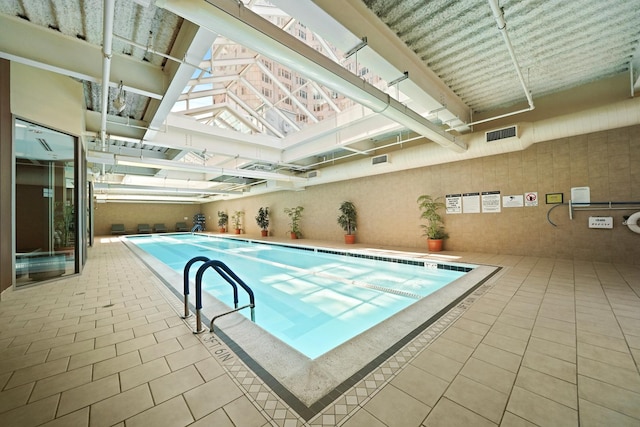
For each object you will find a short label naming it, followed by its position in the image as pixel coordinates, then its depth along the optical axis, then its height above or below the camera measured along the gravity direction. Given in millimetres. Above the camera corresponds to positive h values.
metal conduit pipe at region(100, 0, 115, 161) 1774 +1563
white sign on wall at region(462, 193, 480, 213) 5867 +251
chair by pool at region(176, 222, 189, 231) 18928 -448
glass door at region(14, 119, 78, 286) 3418 +338
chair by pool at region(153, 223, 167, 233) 17641 -511
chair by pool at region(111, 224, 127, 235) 16078 -460
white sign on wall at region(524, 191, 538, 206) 5082 +273
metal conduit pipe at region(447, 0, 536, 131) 1923 +1625
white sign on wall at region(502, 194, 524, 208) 5266 +235
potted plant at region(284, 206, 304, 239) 10578 -116
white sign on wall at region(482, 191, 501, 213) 5566 +252
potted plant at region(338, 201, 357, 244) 8398 -133
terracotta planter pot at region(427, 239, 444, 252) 6176 -784
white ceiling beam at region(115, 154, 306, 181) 6354 +1498
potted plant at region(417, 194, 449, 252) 6215 -189
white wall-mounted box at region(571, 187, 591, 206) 4527 +276
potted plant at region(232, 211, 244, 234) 14867 -73
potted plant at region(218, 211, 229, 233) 16094 -55
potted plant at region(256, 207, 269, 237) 12453 -117
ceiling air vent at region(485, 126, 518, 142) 4617 +1521
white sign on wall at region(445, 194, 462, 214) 6148 +254
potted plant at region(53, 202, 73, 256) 4383 -82
